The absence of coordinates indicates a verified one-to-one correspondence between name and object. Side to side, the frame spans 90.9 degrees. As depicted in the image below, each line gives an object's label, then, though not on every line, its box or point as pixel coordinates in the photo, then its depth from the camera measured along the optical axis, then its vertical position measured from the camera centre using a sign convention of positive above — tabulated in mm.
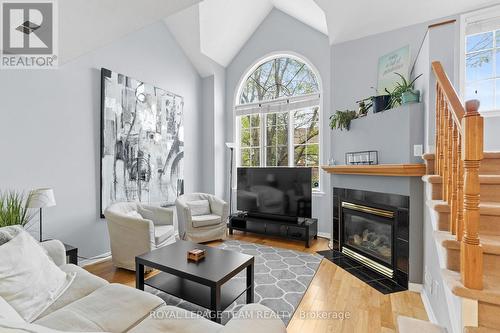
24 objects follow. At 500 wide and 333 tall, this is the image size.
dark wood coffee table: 1822 -862
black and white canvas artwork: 3322 +346
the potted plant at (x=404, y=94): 2514 +753
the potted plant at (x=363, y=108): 3193 +733
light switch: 2471 +143
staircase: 1131 -262
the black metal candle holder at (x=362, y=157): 2916 +86
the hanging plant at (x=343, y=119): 3316 +615
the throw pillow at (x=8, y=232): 1619 -465
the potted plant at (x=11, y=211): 2135 -420
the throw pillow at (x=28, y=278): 1352 -682
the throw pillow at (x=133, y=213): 3141 -641
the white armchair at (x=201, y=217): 3770 -847
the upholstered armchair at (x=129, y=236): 2740 -837
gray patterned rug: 2160 -1245
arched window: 4469 +949
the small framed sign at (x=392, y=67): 3086 +1265
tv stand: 3785 -1026
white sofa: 1127 -828
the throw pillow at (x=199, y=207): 4074 -722
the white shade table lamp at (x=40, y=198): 2311 -325
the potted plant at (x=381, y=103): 2881 +729
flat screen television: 3848 -453
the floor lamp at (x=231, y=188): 5131 -497
